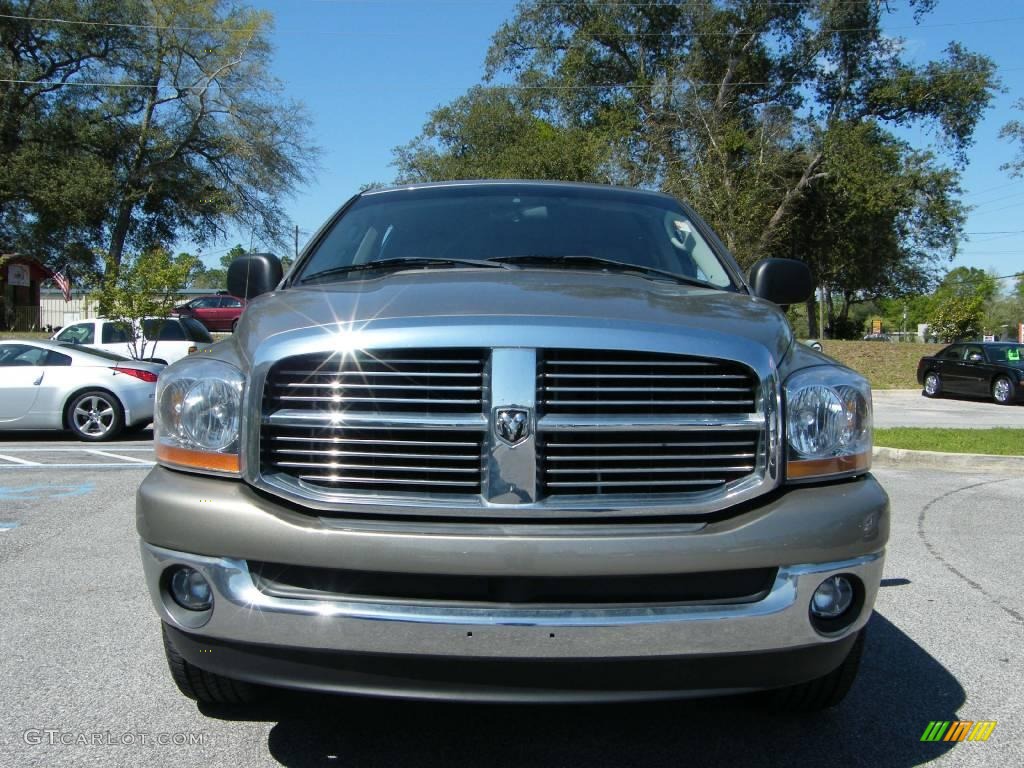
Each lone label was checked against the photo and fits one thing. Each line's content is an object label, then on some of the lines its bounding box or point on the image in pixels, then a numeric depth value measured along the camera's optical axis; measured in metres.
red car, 37.53
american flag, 35.22
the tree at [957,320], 68.06
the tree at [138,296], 17.95
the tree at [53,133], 32.81
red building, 34.84
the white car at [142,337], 17.77
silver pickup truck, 2.37
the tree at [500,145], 37.41
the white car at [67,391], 11.77
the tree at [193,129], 35.47
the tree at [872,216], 33.78
